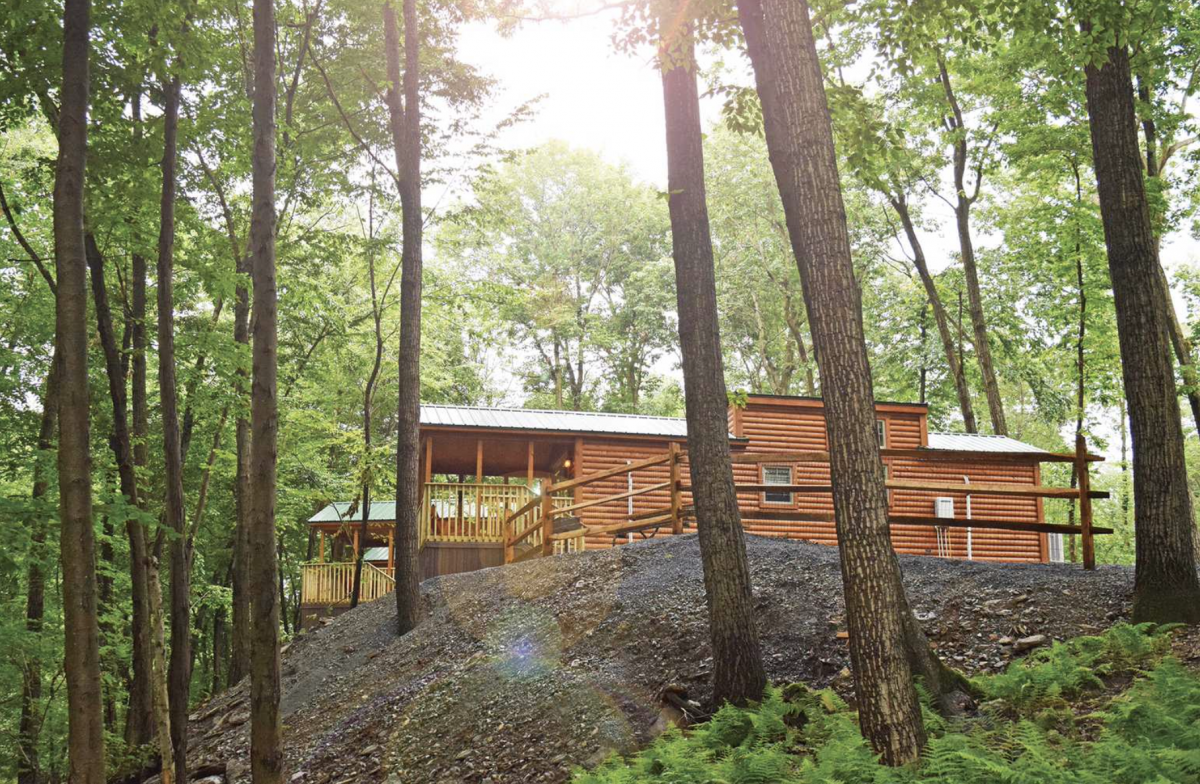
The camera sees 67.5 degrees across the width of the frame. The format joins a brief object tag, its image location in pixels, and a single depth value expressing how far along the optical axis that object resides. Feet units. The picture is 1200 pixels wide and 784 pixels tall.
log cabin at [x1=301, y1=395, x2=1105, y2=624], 59.06
